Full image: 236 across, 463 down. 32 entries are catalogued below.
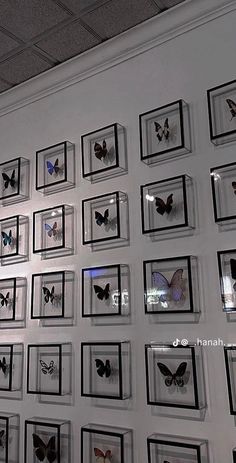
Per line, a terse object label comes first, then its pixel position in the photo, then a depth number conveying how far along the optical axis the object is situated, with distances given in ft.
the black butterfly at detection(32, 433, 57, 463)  6.04
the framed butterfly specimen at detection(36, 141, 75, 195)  6.85
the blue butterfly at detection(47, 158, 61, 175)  7.00
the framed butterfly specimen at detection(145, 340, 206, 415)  5.04
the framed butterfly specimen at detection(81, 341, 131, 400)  5.64
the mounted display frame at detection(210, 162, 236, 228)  5.16
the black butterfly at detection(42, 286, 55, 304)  6.59
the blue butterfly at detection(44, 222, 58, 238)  6.79
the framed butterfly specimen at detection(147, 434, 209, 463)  4.90
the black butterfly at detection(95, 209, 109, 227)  6.23
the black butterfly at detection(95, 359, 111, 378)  5.78
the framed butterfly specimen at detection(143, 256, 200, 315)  5.28
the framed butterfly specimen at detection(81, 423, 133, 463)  5.46
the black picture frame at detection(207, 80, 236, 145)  5.33
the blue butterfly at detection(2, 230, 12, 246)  7.39
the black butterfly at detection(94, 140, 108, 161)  6.46
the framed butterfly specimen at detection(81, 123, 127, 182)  6.31
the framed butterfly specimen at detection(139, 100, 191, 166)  5.75
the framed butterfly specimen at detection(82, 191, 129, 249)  6.07
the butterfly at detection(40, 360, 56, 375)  6.38
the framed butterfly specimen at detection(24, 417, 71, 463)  6.02
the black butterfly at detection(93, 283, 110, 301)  5.99
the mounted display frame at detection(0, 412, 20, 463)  6.55
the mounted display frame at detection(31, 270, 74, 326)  6.41
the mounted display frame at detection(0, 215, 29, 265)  7.20
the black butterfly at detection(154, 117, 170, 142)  5.91
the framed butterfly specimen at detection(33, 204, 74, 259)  6.63
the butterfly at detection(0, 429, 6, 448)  6.69
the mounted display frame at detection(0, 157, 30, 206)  7.44
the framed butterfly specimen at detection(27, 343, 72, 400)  6.23
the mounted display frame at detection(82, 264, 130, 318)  5.85
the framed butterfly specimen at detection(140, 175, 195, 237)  5.50
